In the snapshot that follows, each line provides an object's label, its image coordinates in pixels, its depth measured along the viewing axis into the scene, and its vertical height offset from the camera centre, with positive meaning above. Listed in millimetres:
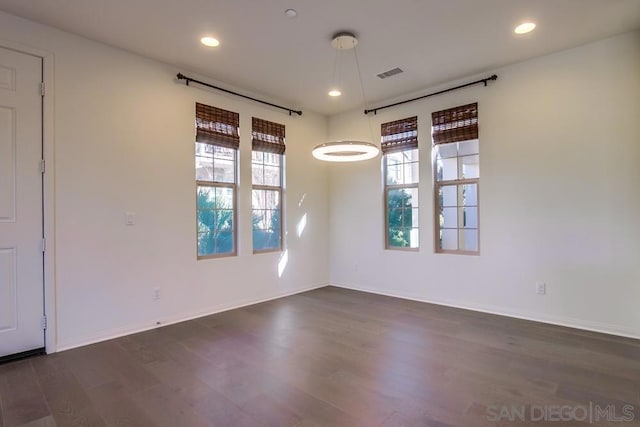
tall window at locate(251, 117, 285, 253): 4930 +488
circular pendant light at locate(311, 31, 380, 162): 3375 +688
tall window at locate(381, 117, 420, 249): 5016 +486
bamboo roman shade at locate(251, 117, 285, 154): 4855 +1163
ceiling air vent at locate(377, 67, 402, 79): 4203 +1771
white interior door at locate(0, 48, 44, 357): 2918 +122
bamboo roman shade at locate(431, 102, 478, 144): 4359 +1181
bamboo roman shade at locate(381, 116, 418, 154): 4930 +1178
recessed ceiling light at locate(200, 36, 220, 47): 3378 +1757
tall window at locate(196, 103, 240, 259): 4297 +484
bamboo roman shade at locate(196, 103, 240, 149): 4234 +1155
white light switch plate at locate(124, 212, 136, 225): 3586 -12
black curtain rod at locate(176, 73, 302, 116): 4016 +1641
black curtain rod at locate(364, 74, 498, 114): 4202 +1647
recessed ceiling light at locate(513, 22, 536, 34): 3189 +1762
